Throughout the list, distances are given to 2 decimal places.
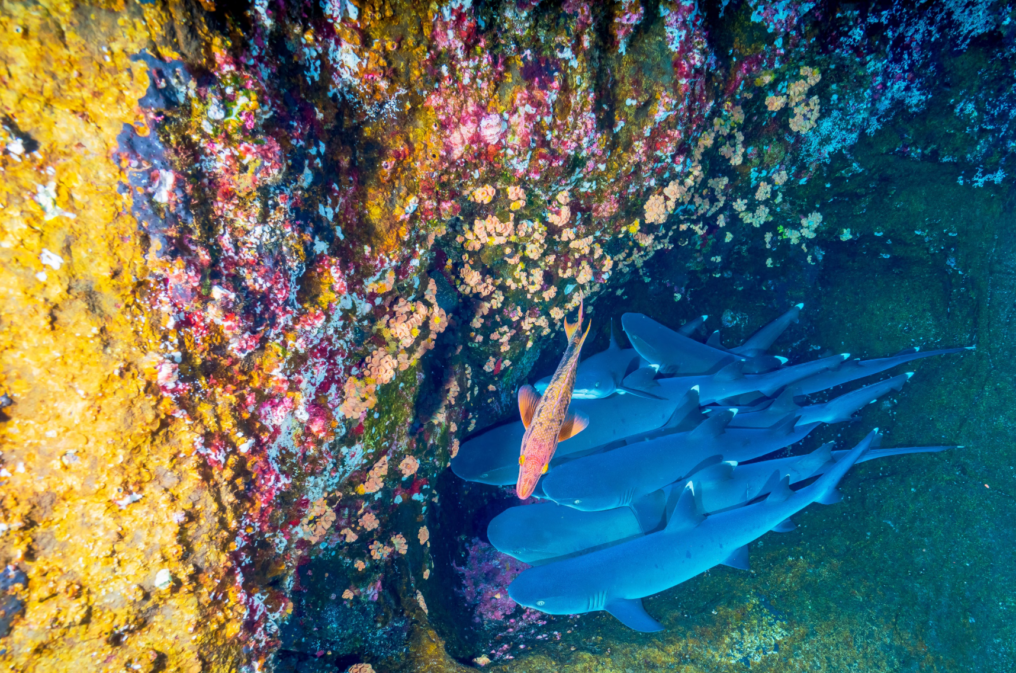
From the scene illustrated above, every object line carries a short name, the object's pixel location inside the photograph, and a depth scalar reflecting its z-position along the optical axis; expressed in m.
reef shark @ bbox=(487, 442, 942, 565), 3.68
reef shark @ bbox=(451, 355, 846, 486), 3.70
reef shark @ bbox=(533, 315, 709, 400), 3.78
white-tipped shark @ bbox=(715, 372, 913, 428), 3.77
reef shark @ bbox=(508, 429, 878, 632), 3.26
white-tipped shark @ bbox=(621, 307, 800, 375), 3.84
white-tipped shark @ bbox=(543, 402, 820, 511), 3.56
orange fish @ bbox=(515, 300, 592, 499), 2.22
